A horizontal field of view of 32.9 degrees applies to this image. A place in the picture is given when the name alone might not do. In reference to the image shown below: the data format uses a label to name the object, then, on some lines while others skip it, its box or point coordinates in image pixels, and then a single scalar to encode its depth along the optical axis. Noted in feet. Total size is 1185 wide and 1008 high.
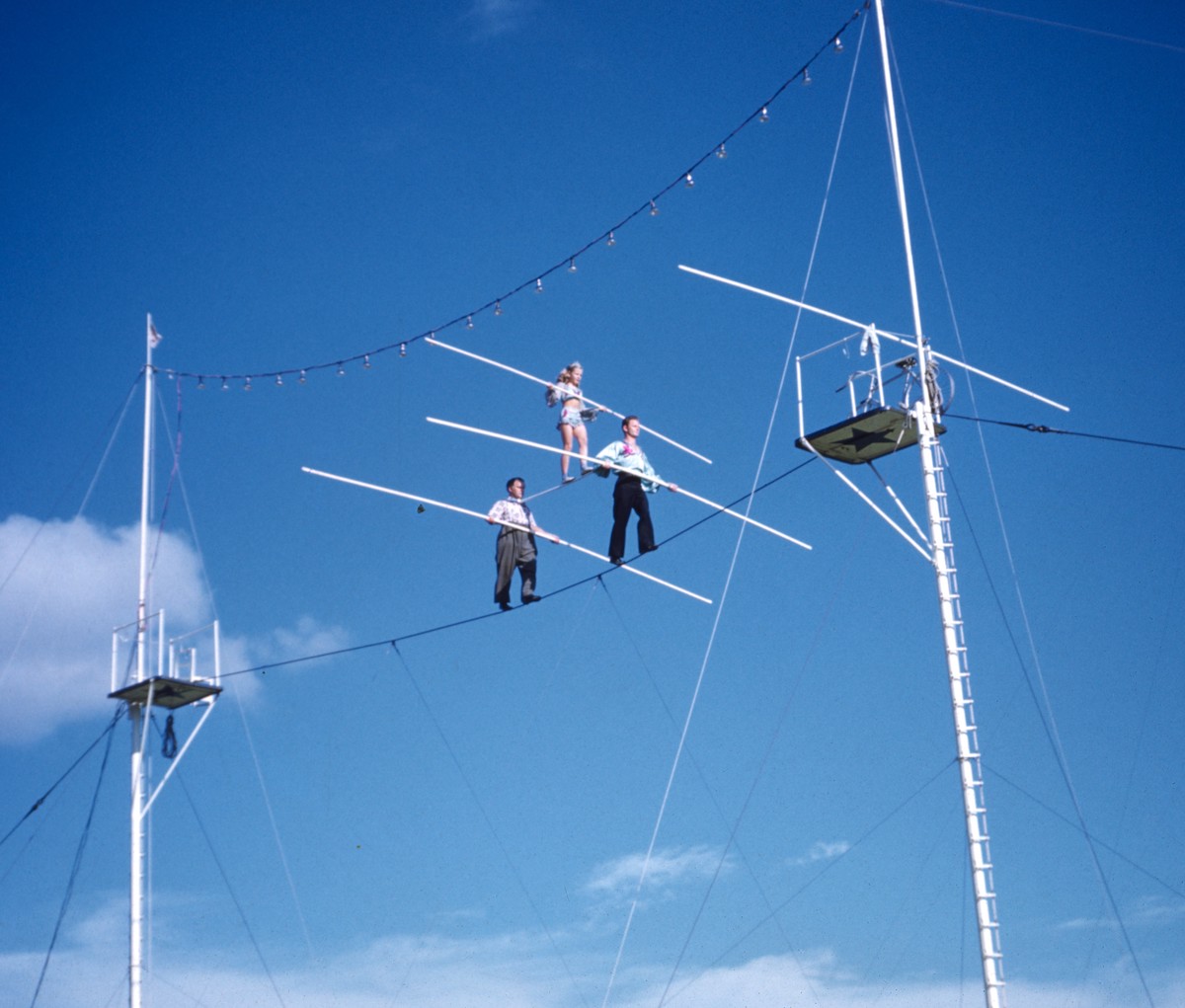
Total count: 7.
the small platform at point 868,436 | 72.28
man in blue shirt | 80.79
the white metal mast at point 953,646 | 64.75
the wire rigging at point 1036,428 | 74.74
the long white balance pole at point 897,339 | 72.49
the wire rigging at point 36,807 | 99.96
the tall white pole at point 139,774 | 100.94
